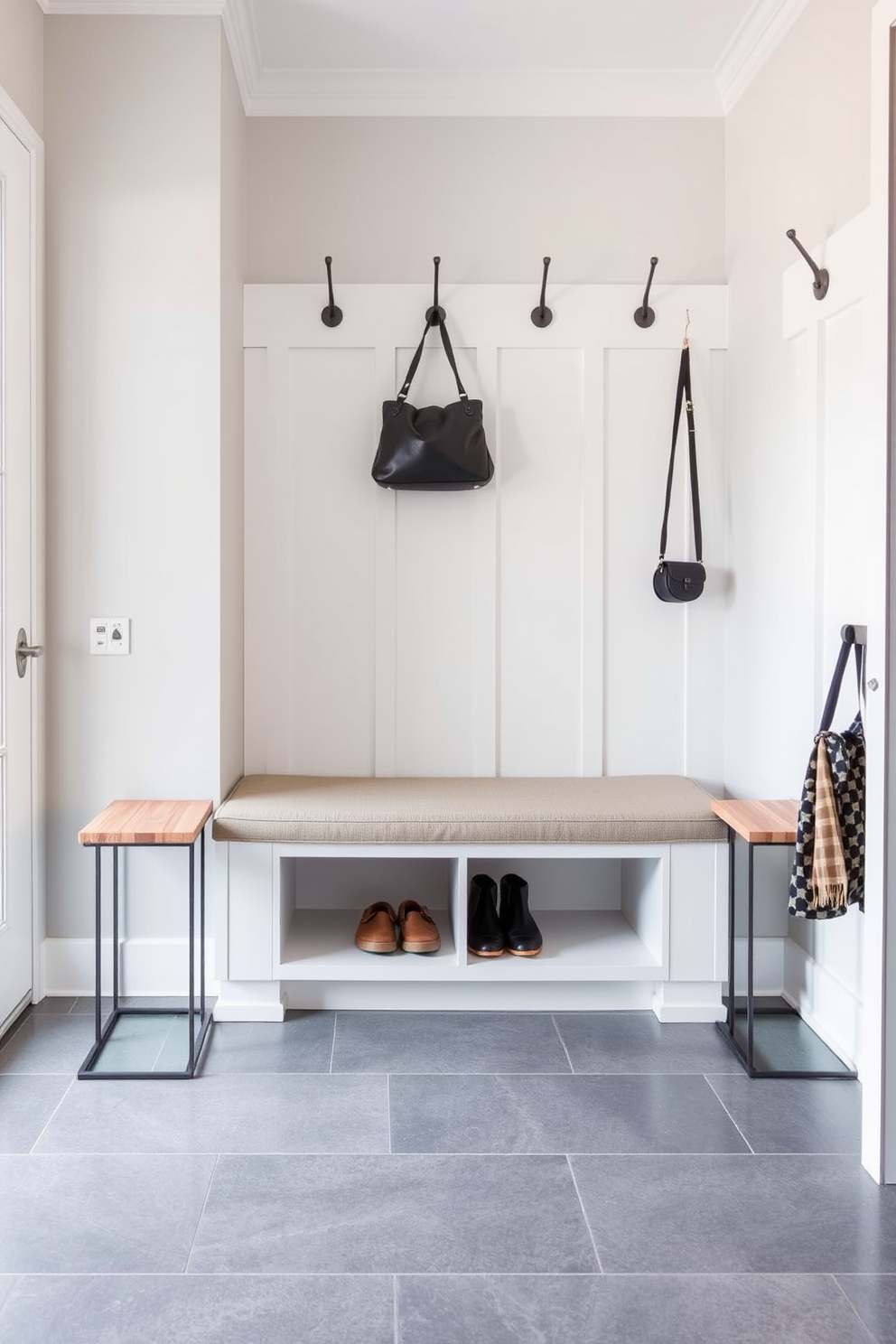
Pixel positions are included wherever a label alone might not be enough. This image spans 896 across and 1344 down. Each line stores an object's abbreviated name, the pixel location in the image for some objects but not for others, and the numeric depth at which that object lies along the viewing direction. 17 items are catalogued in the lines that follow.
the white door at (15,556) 2.24
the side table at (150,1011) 2.11
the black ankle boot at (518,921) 2.43
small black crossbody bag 2.65
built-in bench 2.34
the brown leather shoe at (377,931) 2.43
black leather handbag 2.60
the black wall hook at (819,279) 2.18
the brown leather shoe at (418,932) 2.42
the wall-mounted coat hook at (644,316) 2.75
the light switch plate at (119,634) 2.47
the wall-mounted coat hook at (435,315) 2.72
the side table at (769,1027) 2.14
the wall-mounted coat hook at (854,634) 1.98
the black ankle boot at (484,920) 2.43
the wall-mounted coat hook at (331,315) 2.73
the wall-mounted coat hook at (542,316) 2.75
